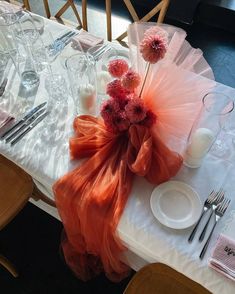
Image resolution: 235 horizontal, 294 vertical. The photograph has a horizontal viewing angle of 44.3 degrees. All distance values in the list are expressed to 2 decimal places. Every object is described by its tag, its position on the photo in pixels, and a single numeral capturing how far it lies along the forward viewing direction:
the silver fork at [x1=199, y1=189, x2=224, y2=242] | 0.71
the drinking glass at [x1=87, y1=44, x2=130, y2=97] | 0.96
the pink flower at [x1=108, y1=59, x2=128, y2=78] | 0.77
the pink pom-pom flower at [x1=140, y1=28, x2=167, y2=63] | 0.67
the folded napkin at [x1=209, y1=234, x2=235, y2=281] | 0.64
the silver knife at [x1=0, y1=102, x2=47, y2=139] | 0.89
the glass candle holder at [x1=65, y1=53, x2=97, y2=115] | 0.88
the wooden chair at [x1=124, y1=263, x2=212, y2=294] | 0.81
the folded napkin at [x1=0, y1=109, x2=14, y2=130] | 0.89
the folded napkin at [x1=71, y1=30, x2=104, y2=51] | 1.12
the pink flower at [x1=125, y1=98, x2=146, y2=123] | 0.72
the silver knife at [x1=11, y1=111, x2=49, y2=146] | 0.87
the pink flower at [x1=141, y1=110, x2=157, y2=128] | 0.77
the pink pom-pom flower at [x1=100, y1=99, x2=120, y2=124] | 0.76
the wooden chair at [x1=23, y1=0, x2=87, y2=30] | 1.48
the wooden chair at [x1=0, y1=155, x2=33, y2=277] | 0.97
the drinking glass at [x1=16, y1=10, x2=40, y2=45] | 1.00
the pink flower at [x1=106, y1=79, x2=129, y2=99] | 0.76
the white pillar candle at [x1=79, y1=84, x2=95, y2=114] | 0.87
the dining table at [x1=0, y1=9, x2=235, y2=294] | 0.67
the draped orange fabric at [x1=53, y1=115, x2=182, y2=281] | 0.73
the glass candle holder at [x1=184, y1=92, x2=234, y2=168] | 0.77
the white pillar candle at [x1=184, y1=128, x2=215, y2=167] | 0.76
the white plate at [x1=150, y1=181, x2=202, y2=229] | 0.70
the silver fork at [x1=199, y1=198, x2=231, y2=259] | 0.71
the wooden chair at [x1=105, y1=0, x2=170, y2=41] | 1.31
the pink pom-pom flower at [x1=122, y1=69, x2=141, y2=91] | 0.72
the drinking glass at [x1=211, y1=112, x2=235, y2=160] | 0.85
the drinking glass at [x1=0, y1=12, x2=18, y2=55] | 0.99
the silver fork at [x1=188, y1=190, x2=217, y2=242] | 0.72
